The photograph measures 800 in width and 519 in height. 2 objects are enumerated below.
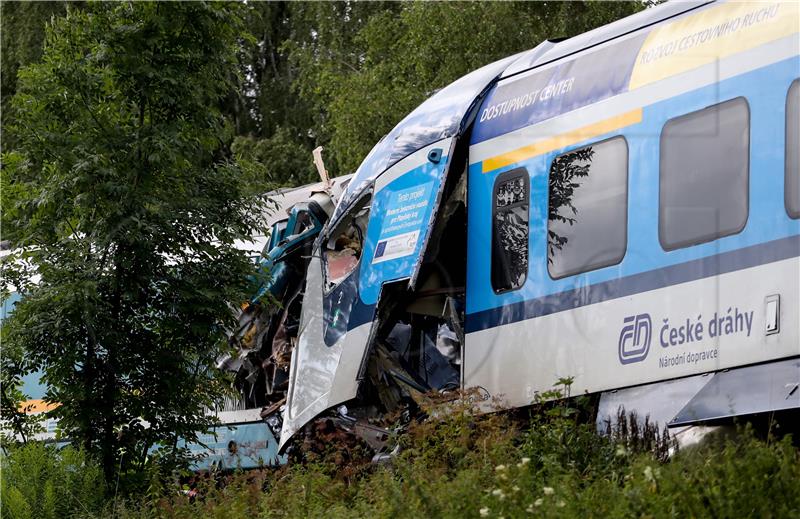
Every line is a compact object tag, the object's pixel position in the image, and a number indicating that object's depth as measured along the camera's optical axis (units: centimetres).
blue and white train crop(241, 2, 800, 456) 1462
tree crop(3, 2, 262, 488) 1936
